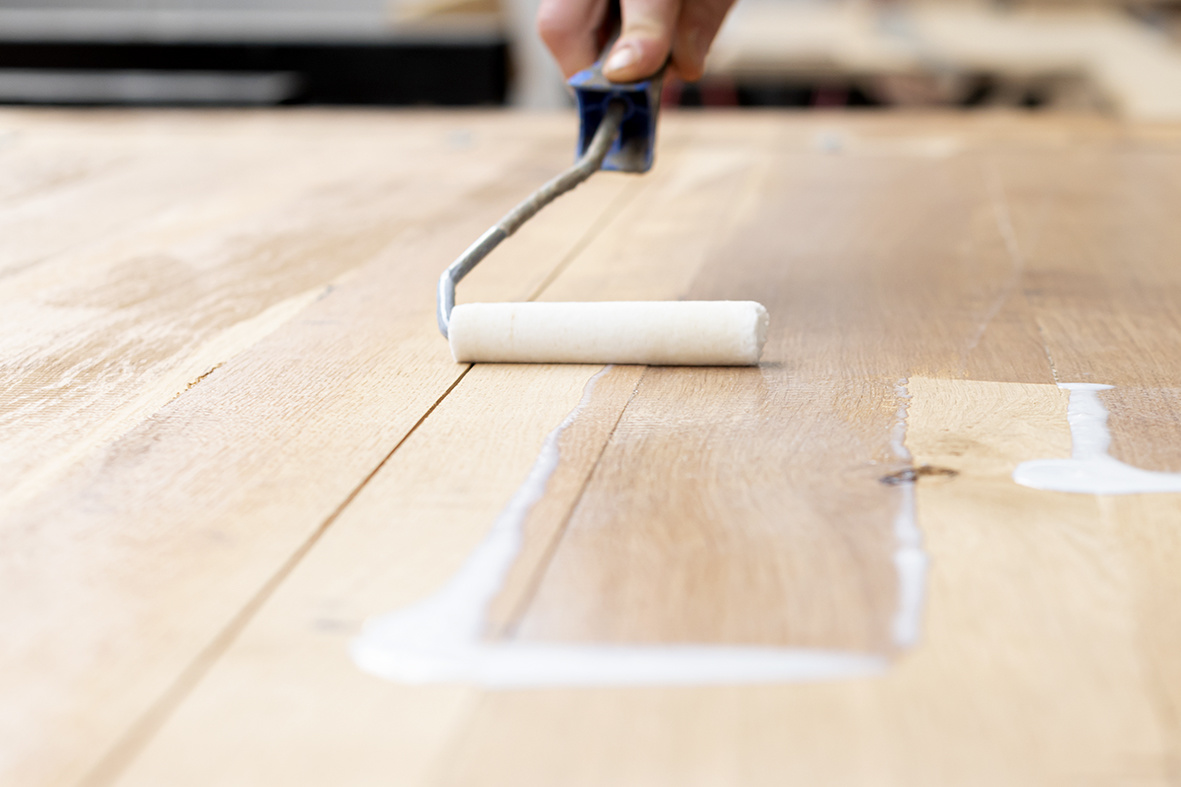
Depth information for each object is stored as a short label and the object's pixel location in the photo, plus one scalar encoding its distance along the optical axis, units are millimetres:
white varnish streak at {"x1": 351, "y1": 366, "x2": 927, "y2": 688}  426
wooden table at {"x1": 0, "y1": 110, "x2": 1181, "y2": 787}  396
